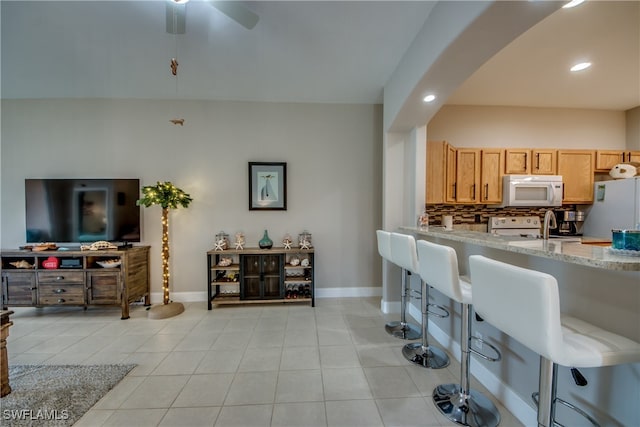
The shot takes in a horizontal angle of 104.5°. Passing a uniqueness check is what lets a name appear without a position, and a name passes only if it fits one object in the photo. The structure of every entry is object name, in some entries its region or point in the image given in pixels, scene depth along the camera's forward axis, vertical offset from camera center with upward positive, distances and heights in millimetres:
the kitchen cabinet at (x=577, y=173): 3537 +505
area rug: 1545 -1308
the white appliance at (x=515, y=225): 3656 -252
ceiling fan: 1674 +1371
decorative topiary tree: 2885 -6
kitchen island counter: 1030 -497
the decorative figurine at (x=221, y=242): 3283 -469
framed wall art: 3482 +297
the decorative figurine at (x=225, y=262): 3273 -740
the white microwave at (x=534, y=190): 3377 +248
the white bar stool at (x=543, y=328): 854 -461
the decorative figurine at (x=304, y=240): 3350 -451
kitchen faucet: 1513 -81
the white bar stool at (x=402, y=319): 2458 -1167
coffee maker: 3678 -222
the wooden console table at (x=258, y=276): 3221 -931
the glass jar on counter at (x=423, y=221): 2799 -152
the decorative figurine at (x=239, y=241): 3309 -461
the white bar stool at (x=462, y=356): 1481 -935
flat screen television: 3160 -75
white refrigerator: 3062 +6
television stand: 2854 -853
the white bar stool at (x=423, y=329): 2039 -1039
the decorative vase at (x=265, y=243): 3342 -486
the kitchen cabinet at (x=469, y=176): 3346 +438
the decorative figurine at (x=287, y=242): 3363 -478
